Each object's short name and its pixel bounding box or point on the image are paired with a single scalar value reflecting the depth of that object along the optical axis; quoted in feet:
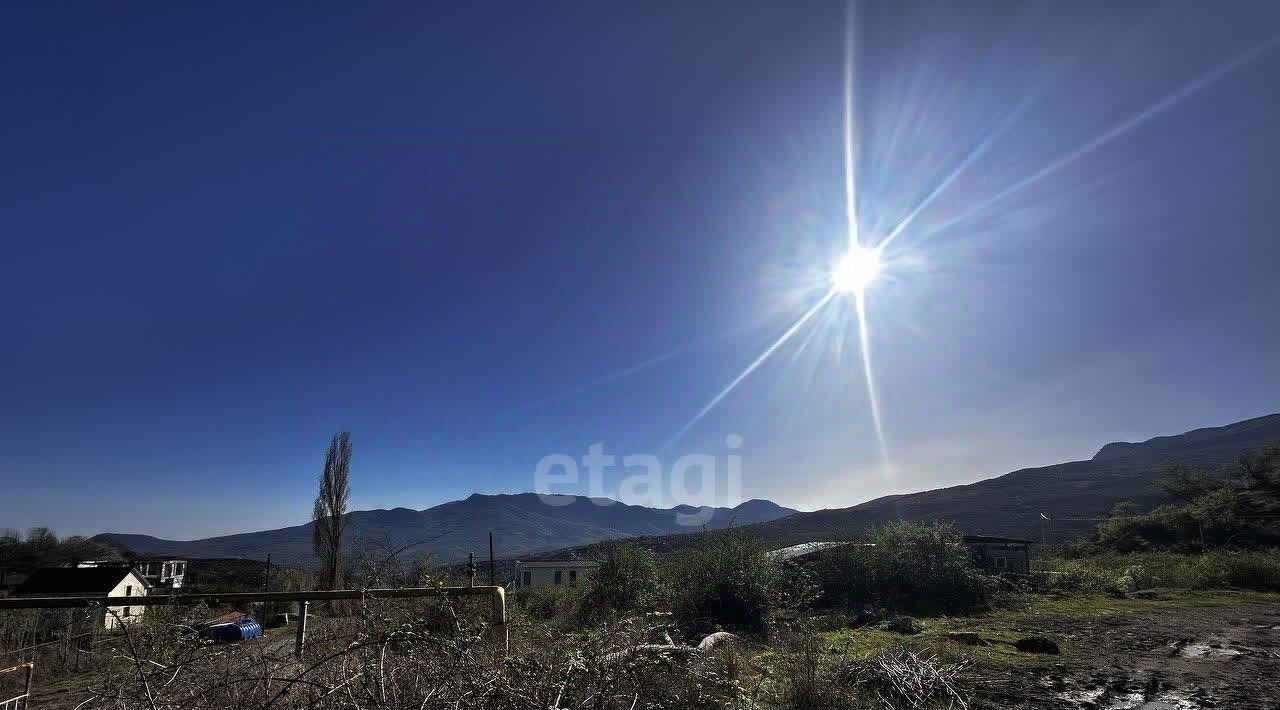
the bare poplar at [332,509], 66.08
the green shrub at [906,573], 63.87
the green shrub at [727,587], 51.96
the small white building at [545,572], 146.51
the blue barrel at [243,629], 42.24
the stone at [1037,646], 32.37
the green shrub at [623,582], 55.31
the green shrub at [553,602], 56.03
